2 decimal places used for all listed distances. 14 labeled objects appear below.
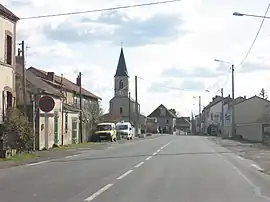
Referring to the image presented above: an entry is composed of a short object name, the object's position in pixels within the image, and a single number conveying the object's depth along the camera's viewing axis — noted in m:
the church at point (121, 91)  143.62
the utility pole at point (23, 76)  40.78
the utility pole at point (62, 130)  52.74
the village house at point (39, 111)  43.34
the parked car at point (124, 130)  79.12
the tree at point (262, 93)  163.75
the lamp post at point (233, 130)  79.19
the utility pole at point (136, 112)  99.07
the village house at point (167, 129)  192.00
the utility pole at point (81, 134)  62.11
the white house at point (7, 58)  37.53
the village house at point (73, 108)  56.84
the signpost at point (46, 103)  35.02
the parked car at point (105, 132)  67.25
